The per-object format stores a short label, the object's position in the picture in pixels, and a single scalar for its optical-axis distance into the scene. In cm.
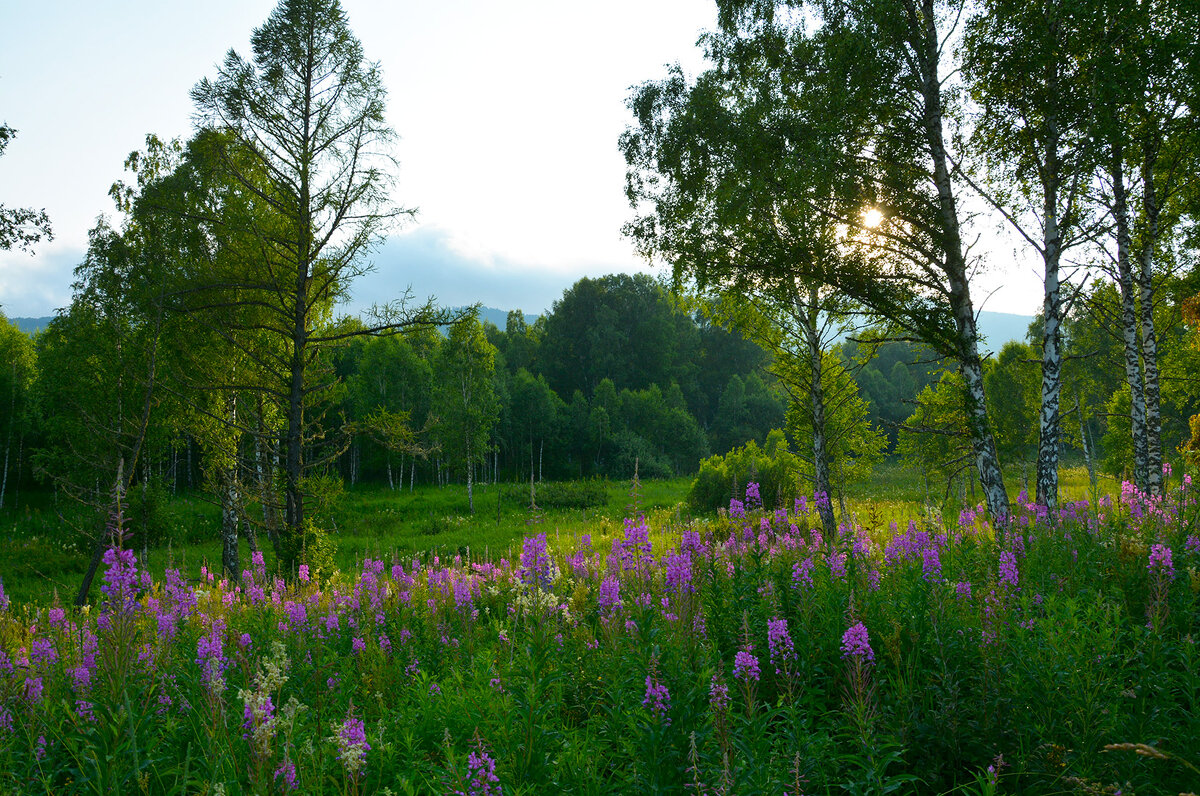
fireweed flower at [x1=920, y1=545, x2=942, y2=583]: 420
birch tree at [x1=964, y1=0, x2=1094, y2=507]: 857
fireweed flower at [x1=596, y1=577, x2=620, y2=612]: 463
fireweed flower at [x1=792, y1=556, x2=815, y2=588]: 437
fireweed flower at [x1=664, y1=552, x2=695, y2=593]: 439
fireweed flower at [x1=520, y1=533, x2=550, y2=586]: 495
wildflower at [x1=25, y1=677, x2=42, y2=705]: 349
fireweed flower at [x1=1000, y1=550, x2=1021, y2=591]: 425
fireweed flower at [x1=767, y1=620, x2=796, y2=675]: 321
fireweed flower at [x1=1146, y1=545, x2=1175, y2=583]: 397
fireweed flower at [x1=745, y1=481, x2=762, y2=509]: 520
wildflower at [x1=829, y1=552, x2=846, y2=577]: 471
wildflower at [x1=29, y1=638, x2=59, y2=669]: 433
